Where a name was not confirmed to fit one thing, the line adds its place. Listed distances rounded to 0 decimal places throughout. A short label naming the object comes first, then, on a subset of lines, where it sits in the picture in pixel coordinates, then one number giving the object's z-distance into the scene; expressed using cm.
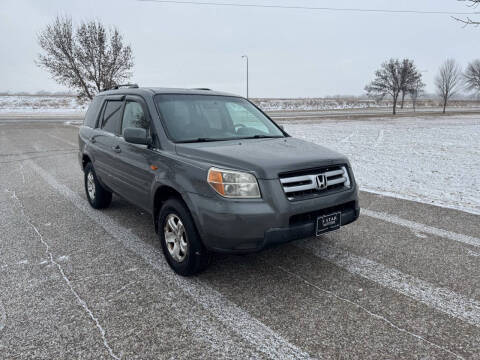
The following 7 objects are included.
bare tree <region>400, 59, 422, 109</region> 3644
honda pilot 295
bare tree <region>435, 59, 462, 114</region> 4434
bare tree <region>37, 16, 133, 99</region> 2472
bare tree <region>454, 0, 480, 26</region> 660
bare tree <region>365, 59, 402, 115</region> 3672
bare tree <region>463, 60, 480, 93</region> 4610
